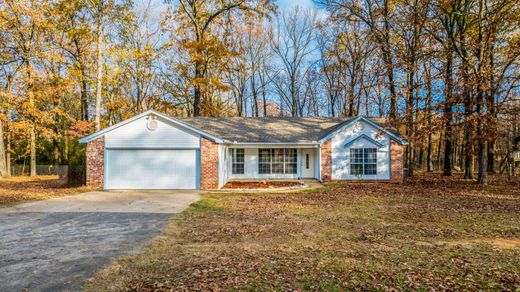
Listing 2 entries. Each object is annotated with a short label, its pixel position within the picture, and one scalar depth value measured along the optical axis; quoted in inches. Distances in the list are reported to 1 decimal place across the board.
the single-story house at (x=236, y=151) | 616.7
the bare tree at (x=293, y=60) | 1412.4
